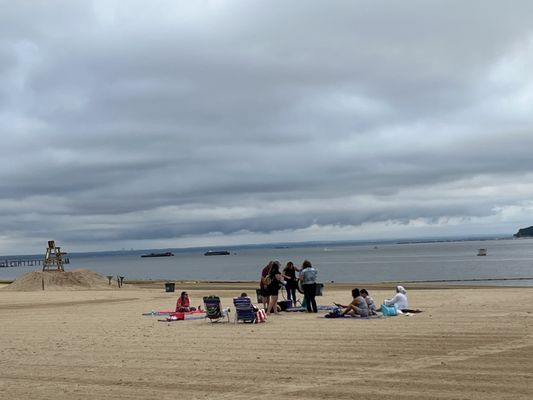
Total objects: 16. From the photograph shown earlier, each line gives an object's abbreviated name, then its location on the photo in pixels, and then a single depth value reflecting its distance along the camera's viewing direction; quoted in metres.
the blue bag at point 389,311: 17.58
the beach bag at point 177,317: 18.58
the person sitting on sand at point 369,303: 17.78
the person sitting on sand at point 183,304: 20.31
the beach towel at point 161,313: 20.58
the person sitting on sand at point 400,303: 18.08
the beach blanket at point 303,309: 19.91
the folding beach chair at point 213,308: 17.45
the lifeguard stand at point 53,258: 46.00
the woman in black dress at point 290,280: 20.91
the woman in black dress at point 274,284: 18.78
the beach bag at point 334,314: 17.53
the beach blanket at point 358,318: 17.20
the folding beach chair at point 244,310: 16.94
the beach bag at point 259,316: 17.03
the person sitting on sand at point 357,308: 17.43
